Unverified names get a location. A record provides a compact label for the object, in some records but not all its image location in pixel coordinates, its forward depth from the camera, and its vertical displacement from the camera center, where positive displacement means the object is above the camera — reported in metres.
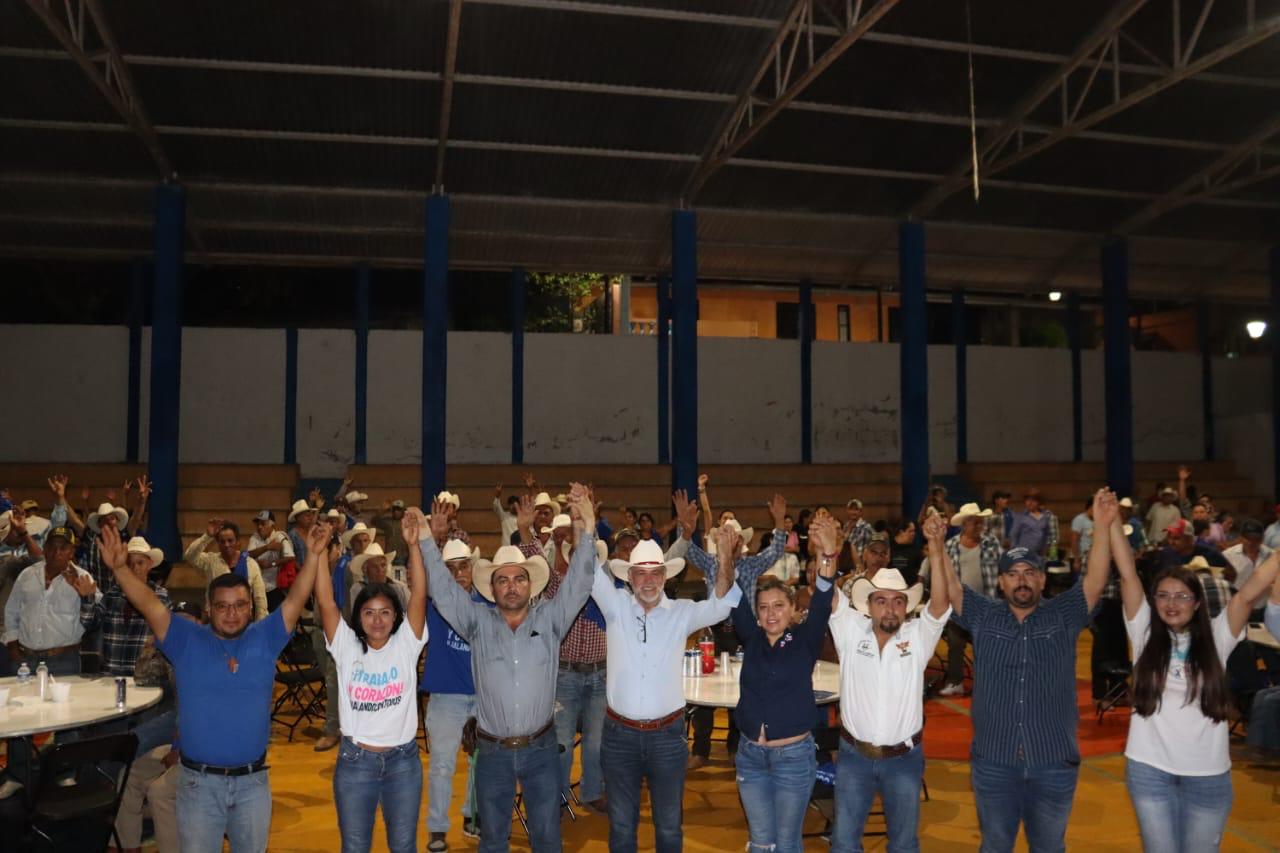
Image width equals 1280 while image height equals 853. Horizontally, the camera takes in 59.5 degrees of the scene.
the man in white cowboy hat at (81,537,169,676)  6.35 -0.85
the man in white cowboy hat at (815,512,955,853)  4.59 -0.94
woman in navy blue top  4.60 -0.96
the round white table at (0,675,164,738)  5.54 -1.20
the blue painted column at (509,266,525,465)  22.06 +1.78
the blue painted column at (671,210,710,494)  17.36 +2.08
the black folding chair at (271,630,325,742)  8.98 -1.80
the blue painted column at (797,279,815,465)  23.38 +1.79
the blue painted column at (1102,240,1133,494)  19.66 +2.03
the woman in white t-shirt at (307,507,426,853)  4.48 -0.90
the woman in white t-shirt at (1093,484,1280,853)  4.05 -0.83
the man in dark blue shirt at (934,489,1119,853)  4.31 -0.89
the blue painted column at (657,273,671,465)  21.72 +2.14
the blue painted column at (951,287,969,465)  24.03 +2.37
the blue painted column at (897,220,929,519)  18.05 +1.84
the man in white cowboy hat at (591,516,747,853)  4.84 -0.92
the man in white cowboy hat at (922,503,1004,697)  9.24 -0.63
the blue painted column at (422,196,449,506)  16.58 +1.75
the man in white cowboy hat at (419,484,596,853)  4.63 -0.85
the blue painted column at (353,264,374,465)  21.41 +1.77
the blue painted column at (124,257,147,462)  20.70 +2.03
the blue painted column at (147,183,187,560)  16.28 +1.66
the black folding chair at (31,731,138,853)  5.25 -1.57
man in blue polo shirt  4.25 -0.86
